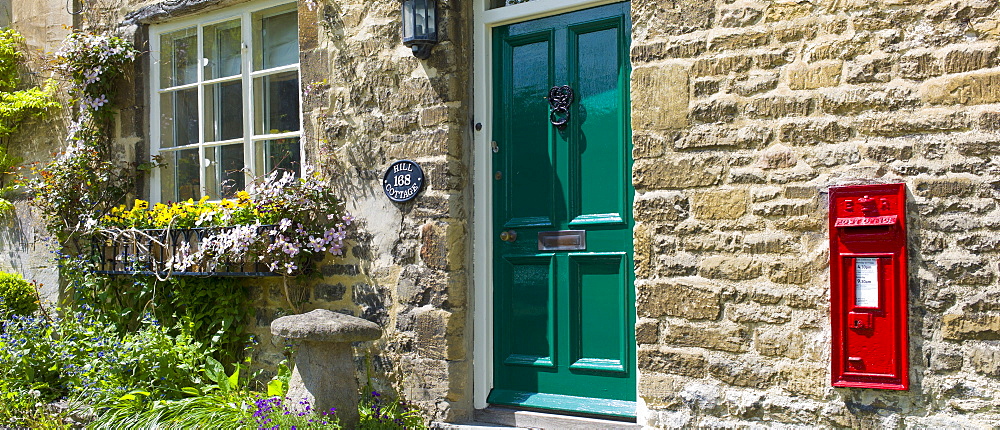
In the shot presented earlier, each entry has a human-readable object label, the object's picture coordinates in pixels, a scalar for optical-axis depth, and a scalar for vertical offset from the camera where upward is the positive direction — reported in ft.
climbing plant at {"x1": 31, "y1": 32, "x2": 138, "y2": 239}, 19.84 +1.40
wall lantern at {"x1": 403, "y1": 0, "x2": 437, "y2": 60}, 15.01 +3.41
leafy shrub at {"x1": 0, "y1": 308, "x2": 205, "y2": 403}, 16.22 -2.89
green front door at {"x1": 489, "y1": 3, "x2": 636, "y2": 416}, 13.94 -0.06
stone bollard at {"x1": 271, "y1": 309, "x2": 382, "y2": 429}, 13.92 -2.51
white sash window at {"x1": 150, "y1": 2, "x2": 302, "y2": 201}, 18.07 +2.57
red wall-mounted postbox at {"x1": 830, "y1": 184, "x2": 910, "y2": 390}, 10.89 -1.01
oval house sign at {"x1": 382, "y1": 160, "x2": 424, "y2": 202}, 15.31 +0.59
